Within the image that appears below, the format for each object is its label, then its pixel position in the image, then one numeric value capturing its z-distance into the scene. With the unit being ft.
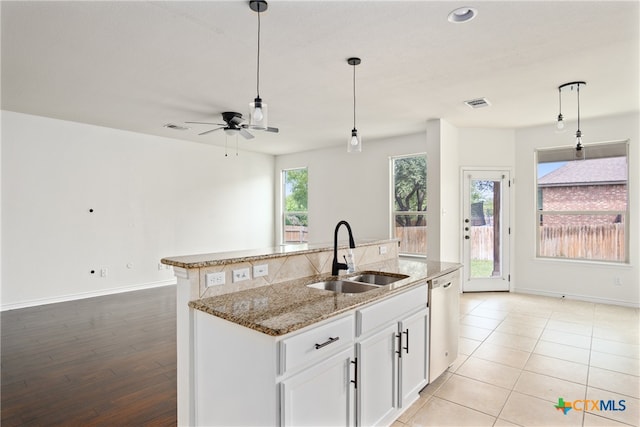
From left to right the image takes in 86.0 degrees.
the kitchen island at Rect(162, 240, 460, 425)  4.69
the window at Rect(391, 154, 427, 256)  19.93
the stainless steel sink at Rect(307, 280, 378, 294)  7.72
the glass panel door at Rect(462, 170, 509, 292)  18.35
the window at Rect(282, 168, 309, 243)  25.91
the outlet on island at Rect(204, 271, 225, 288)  6.01
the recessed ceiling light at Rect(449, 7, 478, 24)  7.32
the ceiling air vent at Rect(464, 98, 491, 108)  13.47
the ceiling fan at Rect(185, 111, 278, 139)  14.47
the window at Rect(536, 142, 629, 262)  15.87
